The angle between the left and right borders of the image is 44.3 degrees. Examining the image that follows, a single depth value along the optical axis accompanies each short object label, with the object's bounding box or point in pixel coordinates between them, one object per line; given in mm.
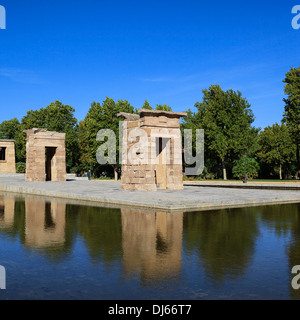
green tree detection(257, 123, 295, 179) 48625
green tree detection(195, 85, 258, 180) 44156
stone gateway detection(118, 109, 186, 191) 23188
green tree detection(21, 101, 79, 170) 55844
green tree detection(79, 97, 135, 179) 44625
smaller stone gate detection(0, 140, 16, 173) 53938
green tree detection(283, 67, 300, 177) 40844
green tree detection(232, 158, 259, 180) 44844
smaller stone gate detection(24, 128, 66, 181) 34625
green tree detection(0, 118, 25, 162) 72875
